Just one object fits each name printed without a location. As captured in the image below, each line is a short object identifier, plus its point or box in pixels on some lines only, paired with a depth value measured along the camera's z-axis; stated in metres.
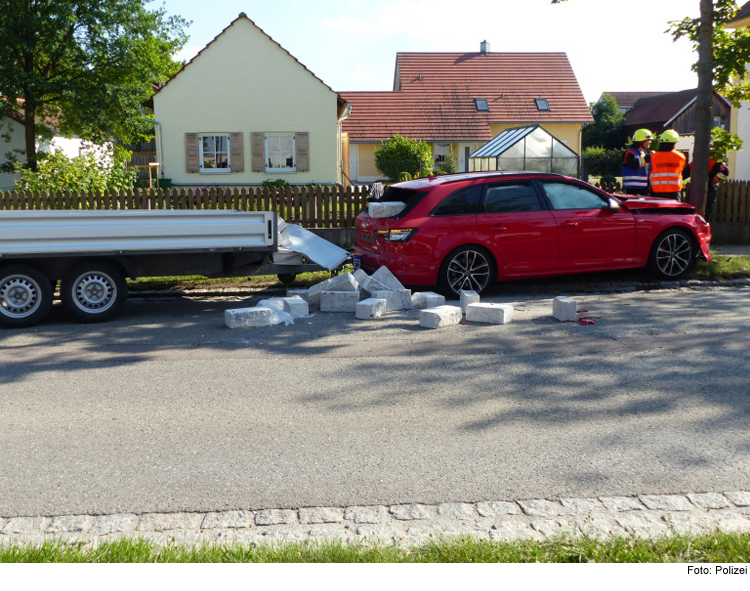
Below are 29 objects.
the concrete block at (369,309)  9.62
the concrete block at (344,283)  10.20
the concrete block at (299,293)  10.48
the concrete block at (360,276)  10.48
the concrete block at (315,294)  10.43
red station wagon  10.70
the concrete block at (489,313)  9.22
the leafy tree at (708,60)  13.45
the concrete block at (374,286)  10.23
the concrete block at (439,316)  9.04
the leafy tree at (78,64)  27.94
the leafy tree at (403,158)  38.66
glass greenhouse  24.19
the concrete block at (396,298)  10.04
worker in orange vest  13.52
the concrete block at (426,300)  9.98
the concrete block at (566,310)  9.33
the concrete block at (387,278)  10.27
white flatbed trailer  9.29
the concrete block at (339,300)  10.11
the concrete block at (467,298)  10.00
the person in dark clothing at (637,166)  13.90
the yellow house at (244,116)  28.89
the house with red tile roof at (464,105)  45.06
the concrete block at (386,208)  10.88
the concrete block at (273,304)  9.48
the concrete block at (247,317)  9.14
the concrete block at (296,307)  9.72
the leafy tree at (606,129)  56.06
